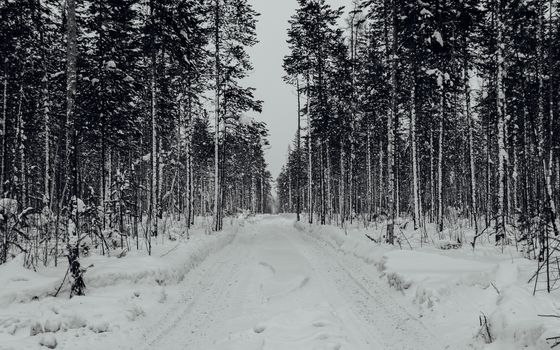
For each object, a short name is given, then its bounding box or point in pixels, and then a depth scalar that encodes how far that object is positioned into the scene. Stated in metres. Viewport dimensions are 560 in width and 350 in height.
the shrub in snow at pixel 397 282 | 7.96
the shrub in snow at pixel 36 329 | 5.32
